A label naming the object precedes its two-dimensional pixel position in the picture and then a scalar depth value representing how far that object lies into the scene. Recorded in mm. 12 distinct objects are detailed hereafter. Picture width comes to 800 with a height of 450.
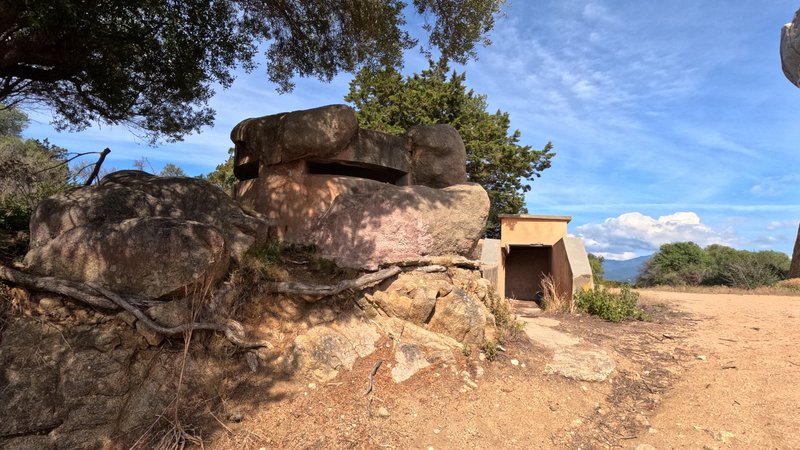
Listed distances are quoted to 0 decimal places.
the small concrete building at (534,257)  9188
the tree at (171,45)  4188
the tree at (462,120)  14953
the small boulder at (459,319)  4703
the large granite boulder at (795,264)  16727
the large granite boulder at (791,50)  16922
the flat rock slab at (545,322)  6758
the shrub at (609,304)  7441
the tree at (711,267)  15641
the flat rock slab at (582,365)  4590
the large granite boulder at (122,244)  3492
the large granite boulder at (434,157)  6082
